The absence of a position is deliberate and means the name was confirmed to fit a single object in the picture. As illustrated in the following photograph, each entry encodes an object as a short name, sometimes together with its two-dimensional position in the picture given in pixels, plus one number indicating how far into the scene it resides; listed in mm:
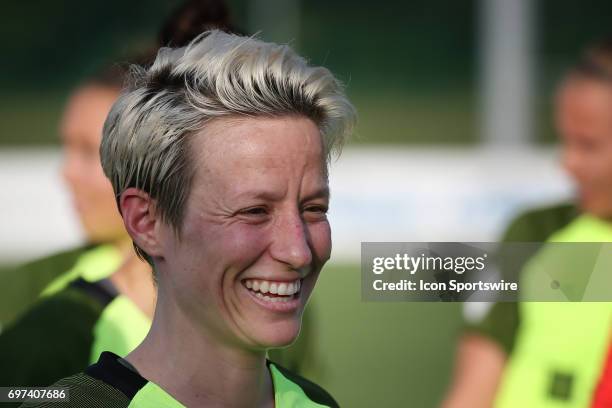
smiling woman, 3598
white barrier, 11197
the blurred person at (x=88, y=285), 3983
